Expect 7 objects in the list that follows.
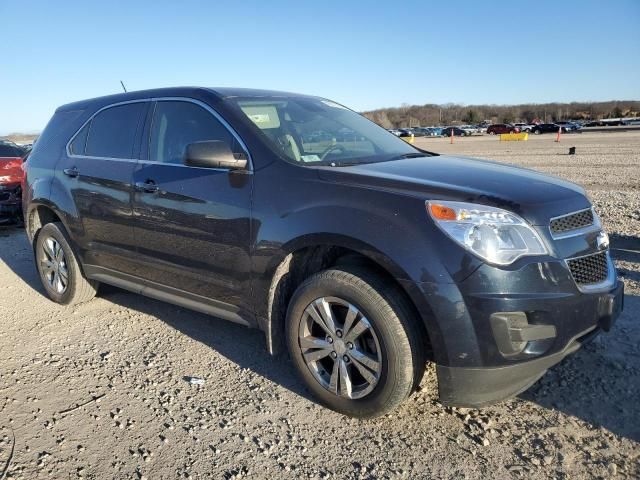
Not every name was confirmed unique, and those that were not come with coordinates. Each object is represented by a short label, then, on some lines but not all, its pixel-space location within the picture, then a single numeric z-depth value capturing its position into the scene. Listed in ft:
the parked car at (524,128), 216.21
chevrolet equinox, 8.29
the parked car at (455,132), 229.23
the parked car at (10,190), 27.55
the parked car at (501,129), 215.06
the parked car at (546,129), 199.63
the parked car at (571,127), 198.49
